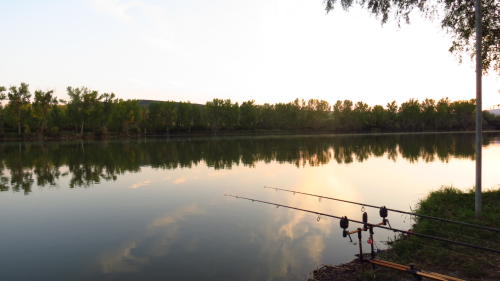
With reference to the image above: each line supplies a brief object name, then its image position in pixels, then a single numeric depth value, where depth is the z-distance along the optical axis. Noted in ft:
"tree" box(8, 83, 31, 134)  245.65
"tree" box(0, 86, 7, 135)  238.89
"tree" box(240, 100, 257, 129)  409.72
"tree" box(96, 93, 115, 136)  304.09
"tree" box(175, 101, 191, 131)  367.45
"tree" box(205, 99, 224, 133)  377.30
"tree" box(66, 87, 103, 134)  283.38
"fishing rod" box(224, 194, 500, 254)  18.76
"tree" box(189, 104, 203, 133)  379.96
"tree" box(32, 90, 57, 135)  252.83
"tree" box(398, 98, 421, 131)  443.32
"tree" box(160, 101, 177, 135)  356.83
